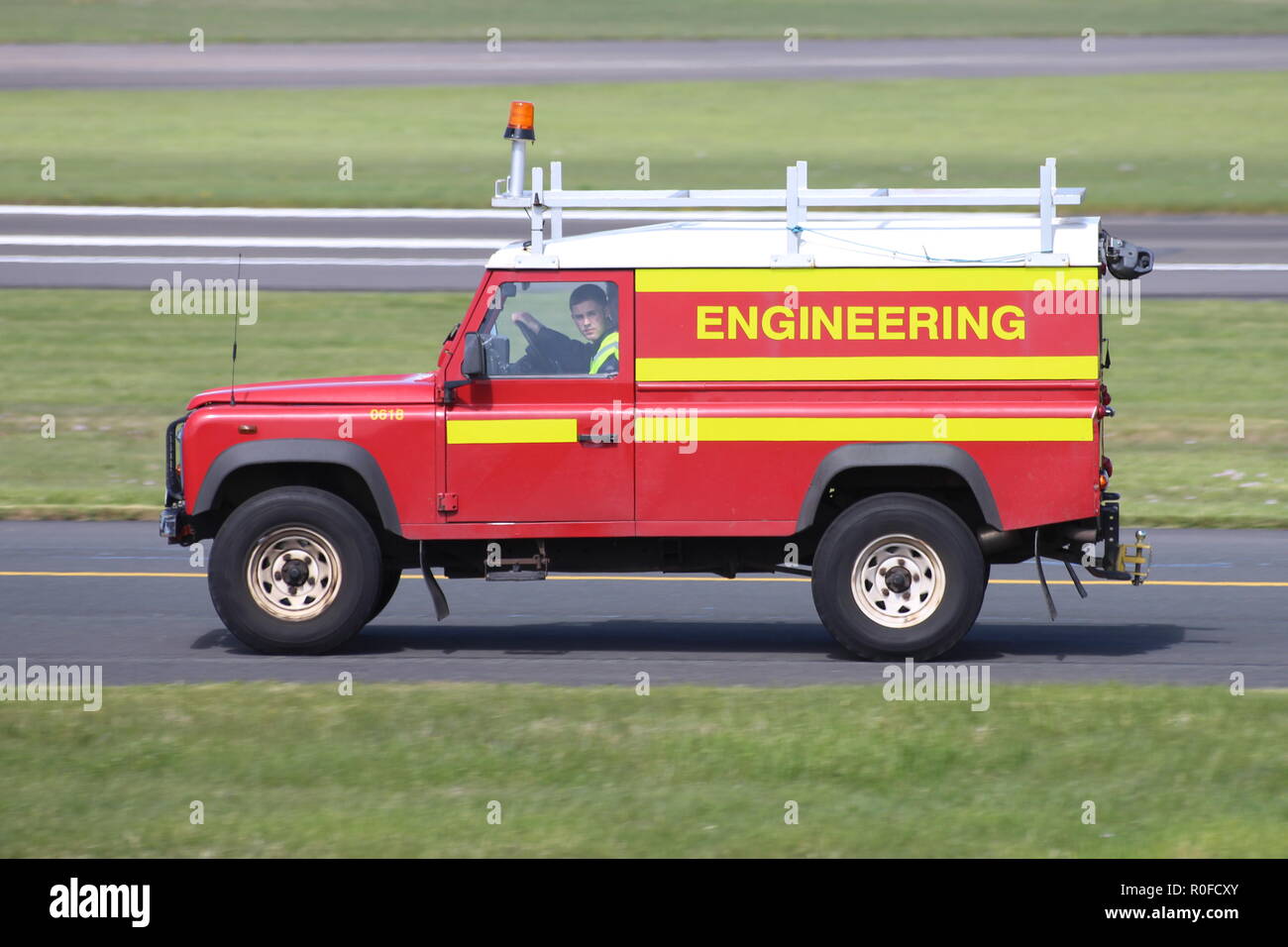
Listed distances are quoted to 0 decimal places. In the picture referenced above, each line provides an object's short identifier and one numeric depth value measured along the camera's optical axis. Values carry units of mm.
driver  20187
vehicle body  19719
